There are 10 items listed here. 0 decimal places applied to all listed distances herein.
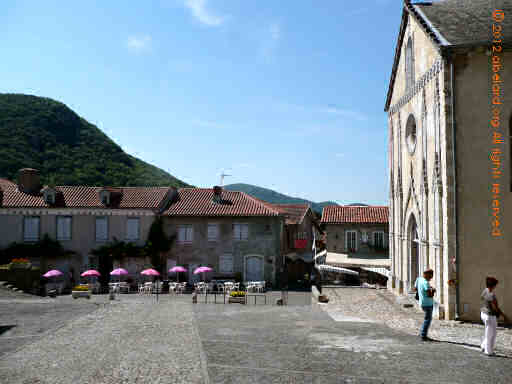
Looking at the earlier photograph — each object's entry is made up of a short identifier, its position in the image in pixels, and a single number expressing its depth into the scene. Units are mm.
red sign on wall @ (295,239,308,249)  43906
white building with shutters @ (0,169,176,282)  31688
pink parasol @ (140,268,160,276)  28080
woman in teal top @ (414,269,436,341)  11270
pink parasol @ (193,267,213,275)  28553
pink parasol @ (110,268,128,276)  28406
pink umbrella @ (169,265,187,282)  29356
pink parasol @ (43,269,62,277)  27625
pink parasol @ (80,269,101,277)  28109
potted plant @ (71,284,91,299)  24594
